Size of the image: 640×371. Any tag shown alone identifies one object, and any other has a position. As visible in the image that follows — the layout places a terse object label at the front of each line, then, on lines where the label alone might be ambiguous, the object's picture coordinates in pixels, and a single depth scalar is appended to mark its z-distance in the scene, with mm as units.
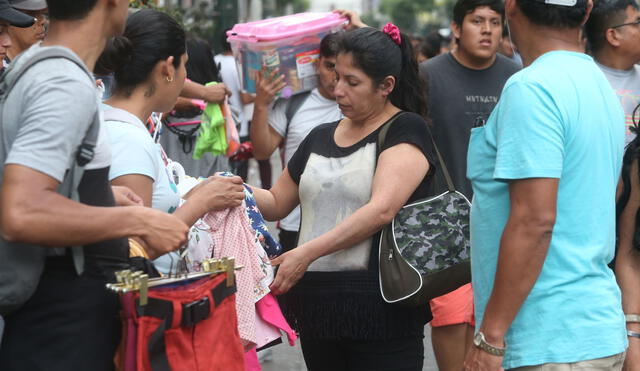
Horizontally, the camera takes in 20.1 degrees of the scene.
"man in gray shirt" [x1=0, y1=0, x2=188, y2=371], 4418
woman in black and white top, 6951
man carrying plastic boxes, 10690
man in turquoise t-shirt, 5078
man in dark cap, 8897
